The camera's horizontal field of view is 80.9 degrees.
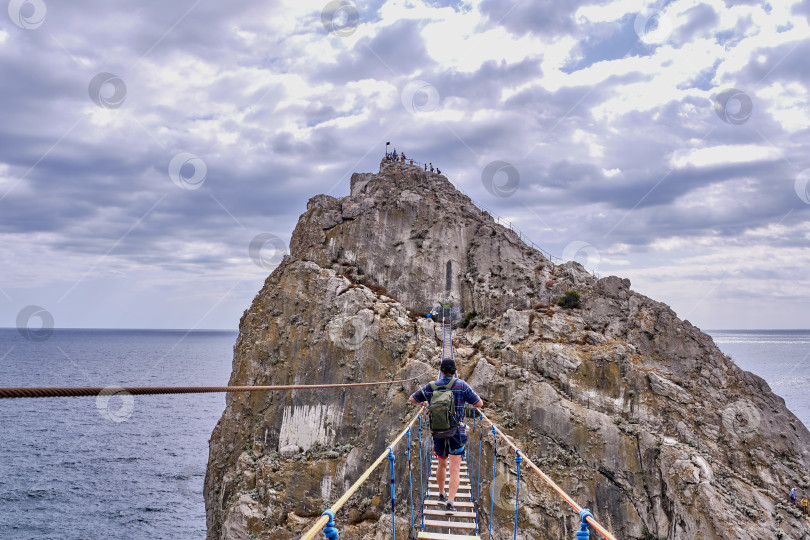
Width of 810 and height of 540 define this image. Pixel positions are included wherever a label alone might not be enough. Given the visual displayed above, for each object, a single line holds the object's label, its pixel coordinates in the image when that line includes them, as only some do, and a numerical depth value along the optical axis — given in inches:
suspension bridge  156.0
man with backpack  363.3
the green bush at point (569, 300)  1357.0
